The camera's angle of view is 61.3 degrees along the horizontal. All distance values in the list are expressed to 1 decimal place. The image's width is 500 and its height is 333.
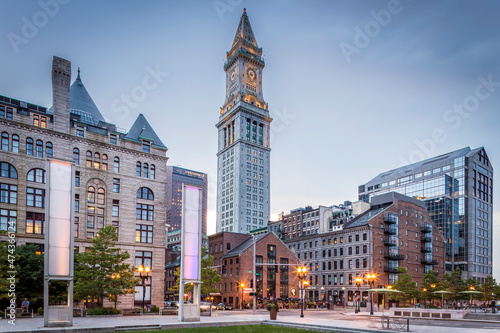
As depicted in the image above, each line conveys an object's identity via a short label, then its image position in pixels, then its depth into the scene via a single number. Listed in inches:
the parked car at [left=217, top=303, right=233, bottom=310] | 2468.0
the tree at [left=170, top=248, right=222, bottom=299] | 2203.5
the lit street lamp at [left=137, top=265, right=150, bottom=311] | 1574.3
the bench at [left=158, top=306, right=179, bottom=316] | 1637.6
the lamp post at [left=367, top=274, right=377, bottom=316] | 2145.9
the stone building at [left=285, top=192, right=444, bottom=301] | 3240.7
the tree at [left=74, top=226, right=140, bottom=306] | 1571.1
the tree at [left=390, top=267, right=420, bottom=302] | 2682.1
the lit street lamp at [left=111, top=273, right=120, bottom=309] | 1614.3
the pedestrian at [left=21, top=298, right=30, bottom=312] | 1474.5
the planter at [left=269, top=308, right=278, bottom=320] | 1347.2
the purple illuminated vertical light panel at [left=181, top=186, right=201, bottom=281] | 1301.7
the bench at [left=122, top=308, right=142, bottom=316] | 1610.0
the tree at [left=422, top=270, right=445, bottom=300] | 2908.5
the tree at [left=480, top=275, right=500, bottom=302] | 3366.1
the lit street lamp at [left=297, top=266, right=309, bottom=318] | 1804.9
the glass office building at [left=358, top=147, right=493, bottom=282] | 4972.9
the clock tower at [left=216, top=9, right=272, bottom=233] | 6294.3
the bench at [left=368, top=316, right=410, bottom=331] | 1084.8
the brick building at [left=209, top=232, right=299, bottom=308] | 2869.1
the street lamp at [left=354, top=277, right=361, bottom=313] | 2140.0
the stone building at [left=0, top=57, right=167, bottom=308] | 1846.7
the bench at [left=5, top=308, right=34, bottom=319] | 1421.0
